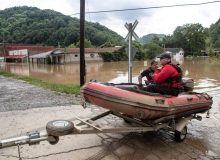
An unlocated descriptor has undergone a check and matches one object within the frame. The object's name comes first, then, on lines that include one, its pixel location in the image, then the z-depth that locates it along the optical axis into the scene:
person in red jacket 3.52
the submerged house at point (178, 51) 57.24
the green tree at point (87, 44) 49.52
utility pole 8.30
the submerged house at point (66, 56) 36.08
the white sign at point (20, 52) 45.96
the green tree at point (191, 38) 63.02
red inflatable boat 3.14
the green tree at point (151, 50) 49.64
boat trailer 2.54
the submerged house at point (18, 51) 45.96
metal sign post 6.36
